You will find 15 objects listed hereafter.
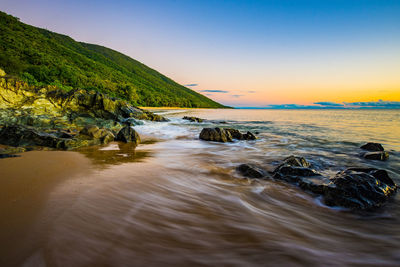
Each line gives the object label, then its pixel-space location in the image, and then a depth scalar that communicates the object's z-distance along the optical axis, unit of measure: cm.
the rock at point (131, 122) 1619
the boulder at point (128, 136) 797
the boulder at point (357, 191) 319
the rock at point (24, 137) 574
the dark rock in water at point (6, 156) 431
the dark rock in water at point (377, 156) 672
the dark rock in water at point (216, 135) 978
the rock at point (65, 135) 676
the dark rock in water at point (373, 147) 799
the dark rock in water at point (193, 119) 2361
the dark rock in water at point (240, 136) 1081
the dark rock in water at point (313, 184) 370
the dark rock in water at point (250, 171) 459
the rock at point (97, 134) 721
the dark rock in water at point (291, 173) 433
